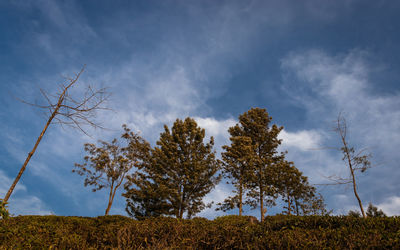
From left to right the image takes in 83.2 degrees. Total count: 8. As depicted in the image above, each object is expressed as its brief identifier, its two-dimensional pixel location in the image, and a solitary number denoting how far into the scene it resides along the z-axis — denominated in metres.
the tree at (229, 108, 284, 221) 24.53
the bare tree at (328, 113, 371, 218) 15.02
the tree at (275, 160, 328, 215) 28.27
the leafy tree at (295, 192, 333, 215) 30.34
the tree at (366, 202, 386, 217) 25.55
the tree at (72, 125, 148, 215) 26.41
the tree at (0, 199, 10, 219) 5.10
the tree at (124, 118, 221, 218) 24.06
